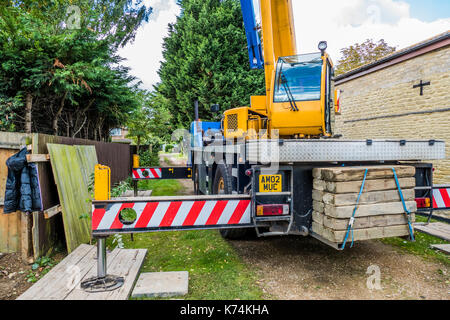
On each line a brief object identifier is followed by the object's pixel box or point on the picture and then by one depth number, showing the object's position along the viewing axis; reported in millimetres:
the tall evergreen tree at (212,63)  18031
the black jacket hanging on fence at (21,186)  3924
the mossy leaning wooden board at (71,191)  4414
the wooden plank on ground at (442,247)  4605
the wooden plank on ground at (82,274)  3039
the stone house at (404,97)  7316
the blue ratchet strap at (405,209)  3236
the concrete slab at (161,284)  3219
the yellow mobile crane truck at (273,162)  3100
